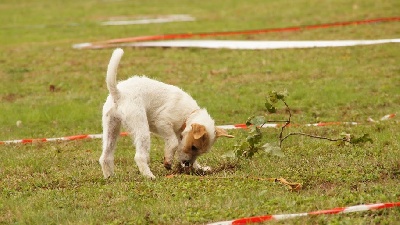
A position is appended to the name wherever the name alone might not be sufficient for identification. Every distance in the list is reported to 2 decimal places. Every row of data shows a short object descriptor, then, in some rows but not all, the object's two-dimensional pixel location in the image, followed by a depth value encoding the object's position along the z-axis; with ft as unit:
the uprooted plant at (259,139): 60.03
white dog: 58.23
